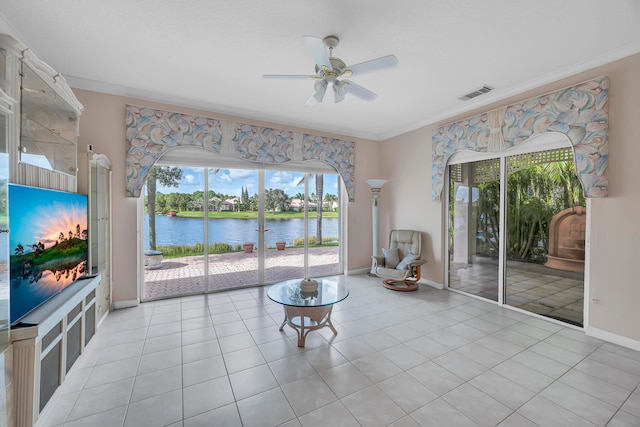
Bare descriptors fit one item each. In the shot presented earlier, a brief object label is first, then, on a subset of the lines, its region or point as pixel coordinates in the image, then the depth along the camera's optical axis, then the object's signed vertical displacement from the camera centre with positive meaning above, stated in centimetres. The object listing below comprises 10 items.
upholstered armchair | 416 -80
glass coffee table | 263 -92
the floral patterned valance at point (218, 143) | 353 +107
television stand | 144 -87
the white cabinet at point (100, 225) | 281 -16
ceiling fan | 206 +121
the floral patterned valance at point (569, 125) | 264 +99
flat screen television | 161 -25
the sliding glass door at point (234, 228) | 412 -29
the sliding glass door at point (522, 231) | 304 -27
